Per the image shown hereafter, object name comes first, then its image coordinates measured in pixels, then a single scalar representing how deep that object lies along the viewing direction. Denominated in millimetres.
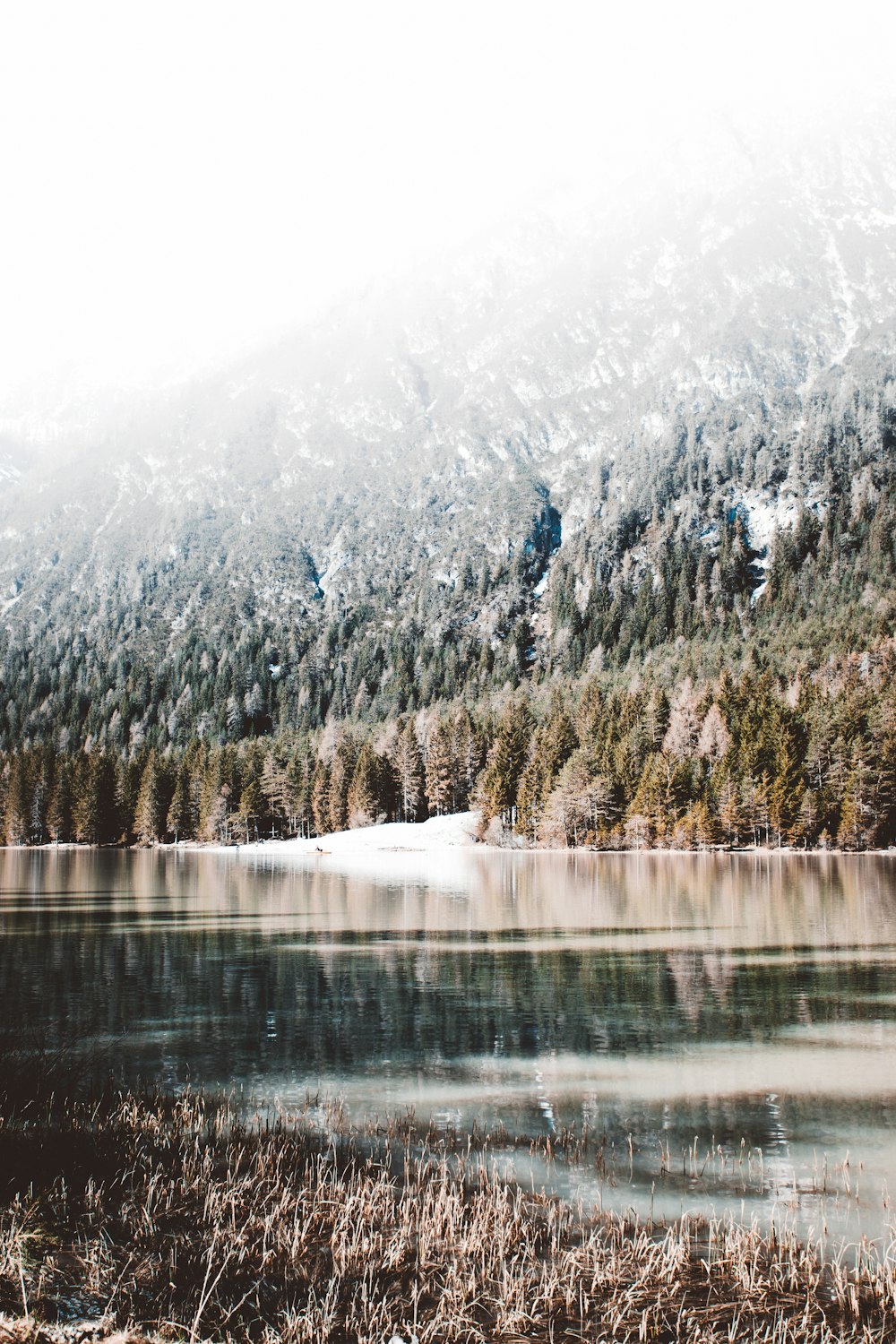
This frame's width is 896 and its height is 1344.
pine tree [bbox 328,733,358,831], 148125
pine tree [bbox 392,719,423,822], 150625
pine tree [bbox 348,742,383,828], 144375
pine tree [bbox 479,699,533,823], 132000
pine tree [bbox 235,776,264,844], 150375
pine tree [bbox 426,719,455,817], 149625
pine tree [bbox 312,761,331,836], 151125
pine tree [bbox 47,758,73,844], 155250
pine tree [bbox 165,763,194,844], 154625
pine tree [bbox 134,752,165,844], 152500
